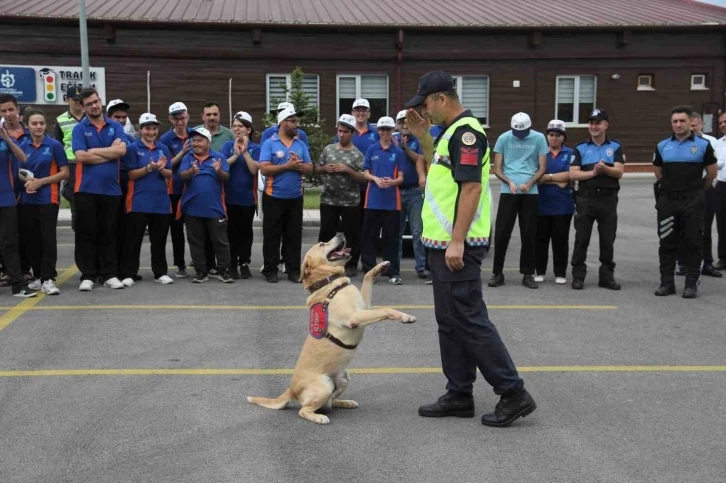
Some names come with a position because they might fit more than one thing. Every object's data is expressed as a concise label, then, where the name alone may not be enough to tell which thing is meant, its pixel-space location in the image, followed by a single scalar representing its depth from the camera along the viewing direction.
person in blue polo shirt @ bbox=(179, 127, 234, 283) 9.60
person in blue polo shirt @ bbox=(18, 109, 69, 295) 8.80
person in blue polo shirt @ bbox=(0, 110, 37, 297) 8.59
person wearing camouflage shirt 9.86
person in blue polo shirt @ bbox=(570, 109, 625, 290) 9.55
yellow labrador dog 5.02
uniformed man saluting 4.79
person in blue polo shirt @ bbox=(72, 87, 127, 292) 8.87
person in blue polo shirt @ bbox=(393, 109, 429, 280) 10.02
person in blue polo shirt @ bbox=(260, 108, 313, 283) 9.64
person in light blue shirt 9.61
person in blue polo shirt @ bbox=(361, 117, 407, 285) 9.79
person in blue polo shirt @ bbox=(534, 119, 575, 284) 9.85
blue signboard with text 24.83
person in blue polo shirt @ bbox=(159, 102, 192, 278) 10.00
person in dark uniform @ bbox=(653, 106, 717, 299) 9.21
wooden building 25.84
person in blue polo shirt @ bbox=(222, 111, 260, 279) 9.94
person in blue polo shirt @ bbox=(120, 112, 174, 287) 9.35
